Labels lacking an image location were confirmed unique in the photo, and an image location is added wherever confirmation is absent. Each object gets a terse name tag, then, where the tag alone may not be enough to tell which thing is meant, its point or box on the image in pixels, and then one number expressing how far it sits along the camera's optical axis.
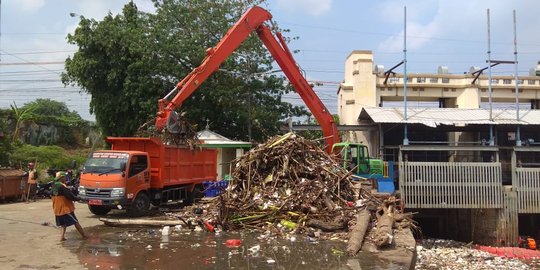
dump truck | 13.28
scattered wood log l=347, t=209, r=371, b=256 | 8.60
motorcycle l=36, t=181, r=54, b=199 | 21.27
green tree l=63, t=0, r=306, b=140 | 24.11
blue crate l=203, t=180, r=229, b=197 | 15.63
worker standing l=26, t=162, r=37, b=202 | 19.73
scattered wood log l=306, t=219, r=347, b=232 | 10.41
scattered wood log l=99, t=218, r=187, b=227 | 11.77
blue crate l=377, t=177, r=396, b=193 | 17.11
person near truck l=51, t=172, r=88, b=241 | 10.04
